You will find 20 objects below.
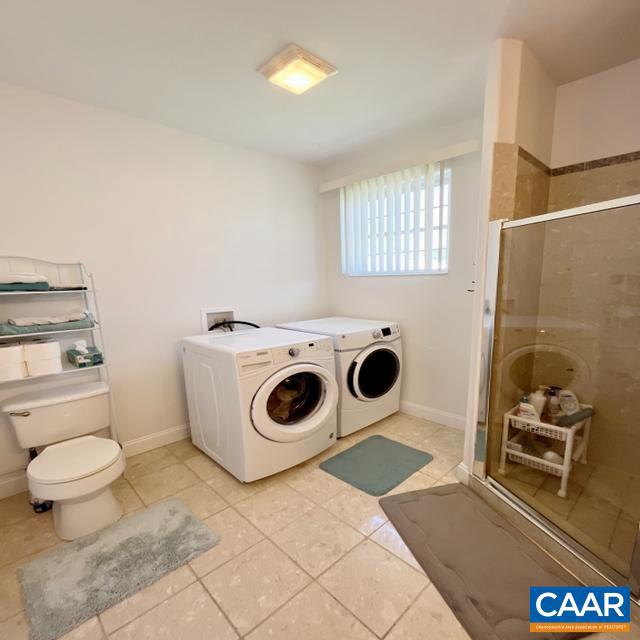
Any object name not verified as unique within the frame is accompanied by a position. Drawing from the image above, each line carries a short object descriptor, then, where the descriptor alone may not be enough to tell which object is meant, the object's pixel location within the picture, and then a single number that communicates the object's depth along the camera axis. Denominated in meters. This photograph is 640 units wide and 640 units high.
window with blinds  2.34
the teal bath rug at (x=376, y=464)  1.85
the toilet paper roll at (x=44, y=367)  1.60
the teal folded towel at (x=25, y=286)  1.56
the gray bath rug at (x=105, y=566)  1.17
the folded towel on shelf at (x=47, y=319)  1.60
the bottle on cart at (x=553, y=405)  1.77
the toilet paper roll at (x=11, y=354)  1.52
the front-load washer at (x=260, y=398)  1.69
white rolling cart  1.63
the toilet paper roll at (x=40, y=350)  1.59
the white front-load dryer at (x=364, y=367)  2.20
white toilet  1.43
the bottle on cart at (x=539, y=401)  1.79
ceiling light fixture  1.46
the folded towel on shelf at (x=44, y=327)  1.55
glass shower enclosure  1.54
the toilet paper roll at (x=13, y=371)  1.52
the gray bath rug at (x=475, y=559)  1.11
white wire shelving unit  1.71
